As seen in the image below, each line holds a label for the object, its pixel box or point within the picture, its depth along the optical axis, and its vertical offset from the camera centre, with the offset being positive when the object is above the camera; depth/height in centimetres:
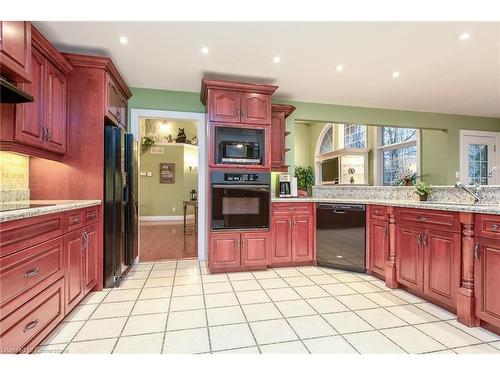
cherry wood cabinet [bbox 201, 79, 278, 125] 307 +105
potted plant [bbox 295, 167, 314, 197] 527 +17
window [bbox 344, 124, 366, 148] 716 +149
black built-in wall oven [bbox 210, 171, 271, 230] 308 -16
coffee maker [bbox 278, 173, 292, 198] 376 +3
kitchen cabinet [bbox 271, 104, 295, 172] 365 +74
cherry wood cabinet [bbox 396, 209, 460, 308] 200 -58
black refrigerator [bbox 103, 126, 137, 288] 259 -19
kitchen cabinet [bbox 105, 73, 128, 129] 263 +95
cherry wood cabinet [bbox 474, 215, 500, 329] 171 -56
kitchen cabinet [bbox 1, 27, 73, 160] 188 +61
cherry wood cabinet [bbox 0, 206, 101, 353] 130 -55
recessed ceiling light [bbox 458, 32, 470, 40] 231 +139
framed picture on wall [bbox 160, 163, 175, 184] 777 +42
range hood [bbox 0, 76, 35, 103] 156 +62
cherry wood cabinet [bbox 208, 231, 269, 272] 306 -78
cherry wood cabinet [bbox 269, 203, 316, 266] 327 -61
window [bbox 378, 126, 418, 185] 561 +80
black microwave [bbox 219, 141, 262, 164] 311 +43
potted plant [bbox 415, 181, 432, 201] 274 -4
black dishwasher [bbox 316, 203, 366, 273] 308 -60
